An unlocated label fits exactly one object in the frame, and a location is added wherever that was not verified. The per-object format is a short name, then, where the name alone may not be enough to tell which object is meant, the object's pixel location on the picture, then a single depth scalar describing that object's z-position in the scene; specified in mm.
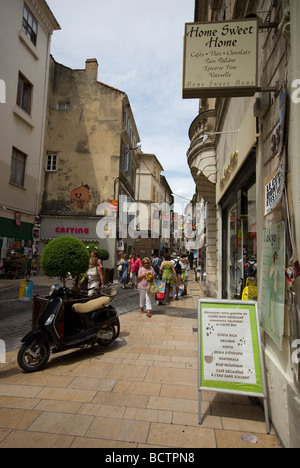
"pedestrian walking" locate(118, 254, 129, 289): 14517
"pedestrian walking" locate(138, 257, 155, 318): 8336
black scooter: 4387
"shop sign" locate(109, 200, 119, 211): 21766
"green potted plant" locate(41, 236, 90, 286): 6383
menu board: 3166
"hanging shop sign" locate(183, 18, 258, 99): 3820
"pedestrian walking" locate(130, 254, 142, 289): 13820
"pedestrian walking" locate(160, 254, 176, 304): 10164
